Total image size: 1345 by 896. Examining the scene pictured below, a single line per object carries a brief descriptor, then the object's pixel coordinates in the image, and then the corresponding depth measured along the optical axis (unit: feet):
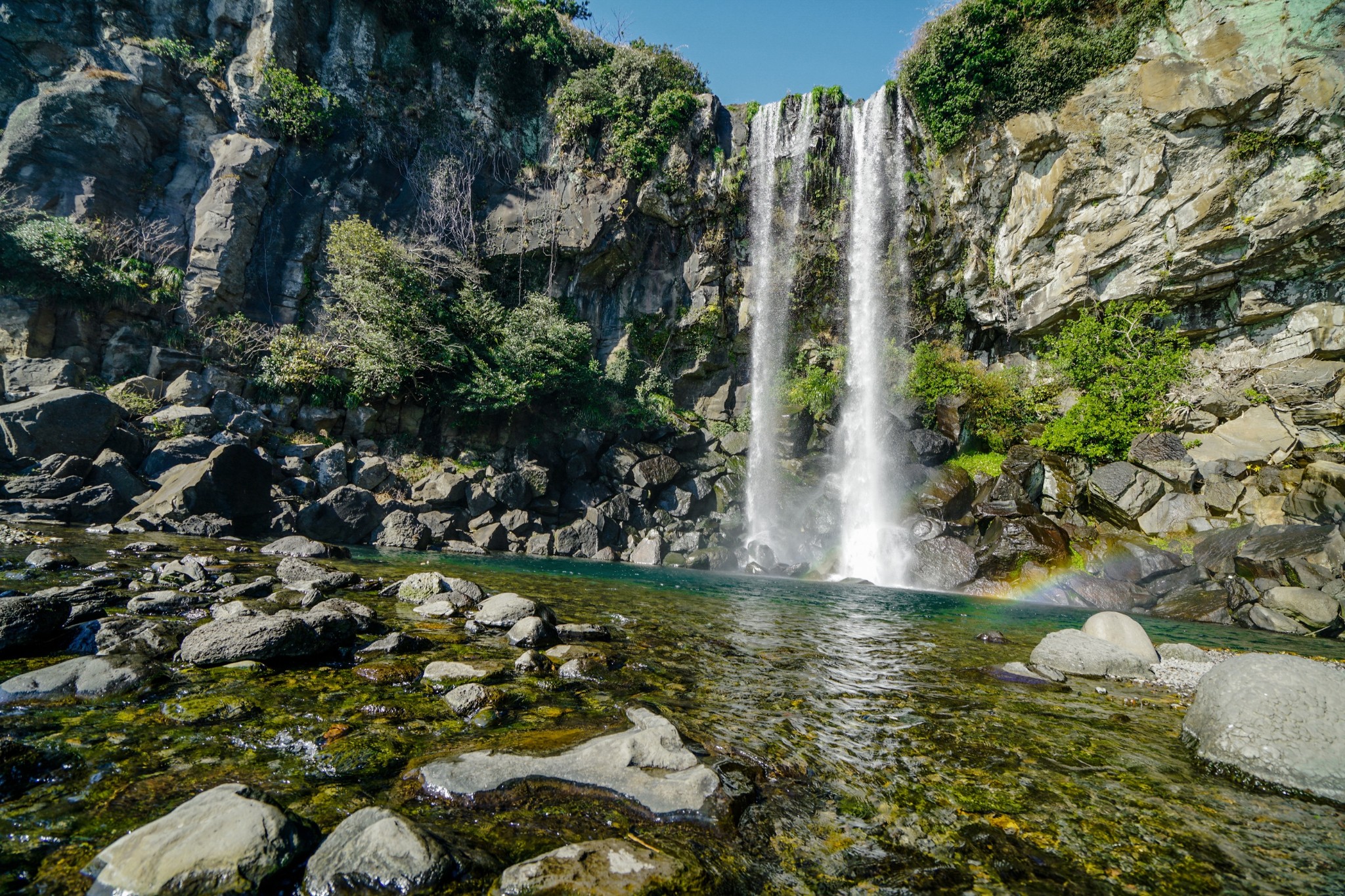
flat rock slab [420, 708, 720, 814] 8.85
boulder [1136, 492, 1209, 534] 48.78
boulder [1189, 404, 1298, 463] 50.70
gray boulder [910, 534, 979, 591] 50.16
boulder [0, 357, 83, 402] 52.47
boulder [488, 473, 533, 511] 65.16
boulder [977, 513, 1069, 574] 48.03
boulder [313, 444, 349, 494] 58.85
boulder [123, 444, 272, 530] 43.55
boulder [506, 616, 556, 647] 17.99
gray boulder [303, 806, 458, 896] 6.25
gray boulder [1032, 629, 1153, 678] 18.95
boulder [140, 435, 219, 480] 48.70
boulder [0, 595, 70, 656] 13.26
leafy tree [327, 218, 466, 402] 65.16
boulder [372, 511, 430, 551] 55.62
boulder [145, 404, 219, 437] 53.31
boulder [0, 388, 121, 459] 43.60
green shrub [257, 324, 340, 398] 65.41
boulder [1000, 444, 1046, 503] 56.39
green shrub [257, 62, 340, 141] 76.38
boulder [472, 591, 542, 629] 20.03
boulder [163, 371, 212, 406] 57.67
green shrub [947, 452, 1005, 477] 66.08
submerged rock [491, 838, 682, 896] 6.44
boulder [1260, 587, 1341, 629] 32.99
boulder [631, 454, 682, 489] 71.46
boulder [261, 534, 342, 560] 37.06
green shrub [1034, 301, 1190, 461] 58.65
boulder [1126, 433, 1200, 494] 50.37
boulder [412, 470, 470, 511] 63.21
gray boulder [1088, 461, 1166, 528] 50.83
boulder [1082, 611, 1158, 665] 20.58
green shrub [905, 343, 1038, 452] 69.77
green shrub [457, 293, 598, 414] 68.44
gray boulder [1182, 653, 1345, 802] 10.52
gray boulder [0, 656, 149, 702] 10.99
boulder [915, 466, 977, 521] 57.82
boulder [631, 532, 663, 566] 64.13
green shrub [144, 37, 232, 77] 73.56
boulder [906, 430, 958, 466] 67.51
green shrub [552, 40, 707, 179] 81.10
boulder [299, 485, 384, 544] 52.39
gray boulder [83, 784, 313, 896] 5.80
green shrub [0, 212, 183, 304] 57.57
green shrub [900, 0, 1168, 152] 59.72
